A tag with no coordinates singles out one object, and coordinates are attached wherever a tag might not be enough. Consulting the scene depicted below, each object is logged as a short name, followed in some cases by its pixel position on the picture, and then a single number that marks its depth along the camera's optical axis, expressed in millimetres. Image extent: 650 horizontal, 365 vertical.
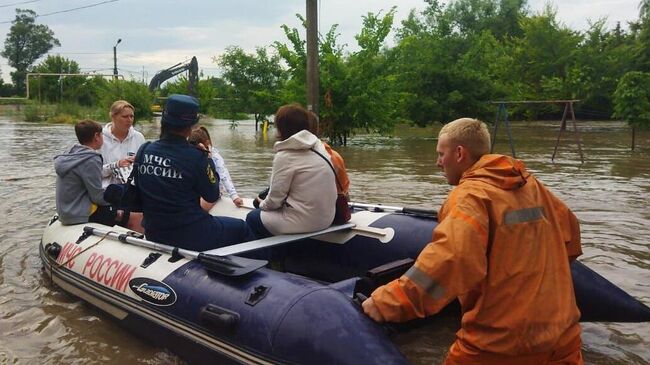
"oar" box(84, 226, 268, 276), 3480
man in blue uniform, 3961
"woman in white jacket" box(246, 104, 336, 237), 4199
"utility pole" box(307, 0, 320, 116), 12117
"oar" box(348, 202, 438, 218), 4922
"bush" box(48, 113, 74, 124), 38844
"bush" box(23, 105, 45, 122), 39938
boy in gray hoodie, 5316
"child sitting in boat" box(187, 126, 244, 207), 5996
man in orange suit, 2213
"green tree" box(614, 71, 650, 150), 17859
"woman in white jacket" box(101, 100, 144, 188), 5918
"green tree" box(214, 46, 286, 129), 27856
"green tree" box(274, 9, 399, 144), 19125
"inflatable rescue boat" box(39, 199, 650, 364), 2971
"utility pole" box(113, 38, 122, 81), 63712
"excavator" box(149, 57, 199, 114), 31344
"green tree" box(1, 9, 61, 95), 95312
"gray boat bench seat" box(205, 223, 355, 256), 3942
